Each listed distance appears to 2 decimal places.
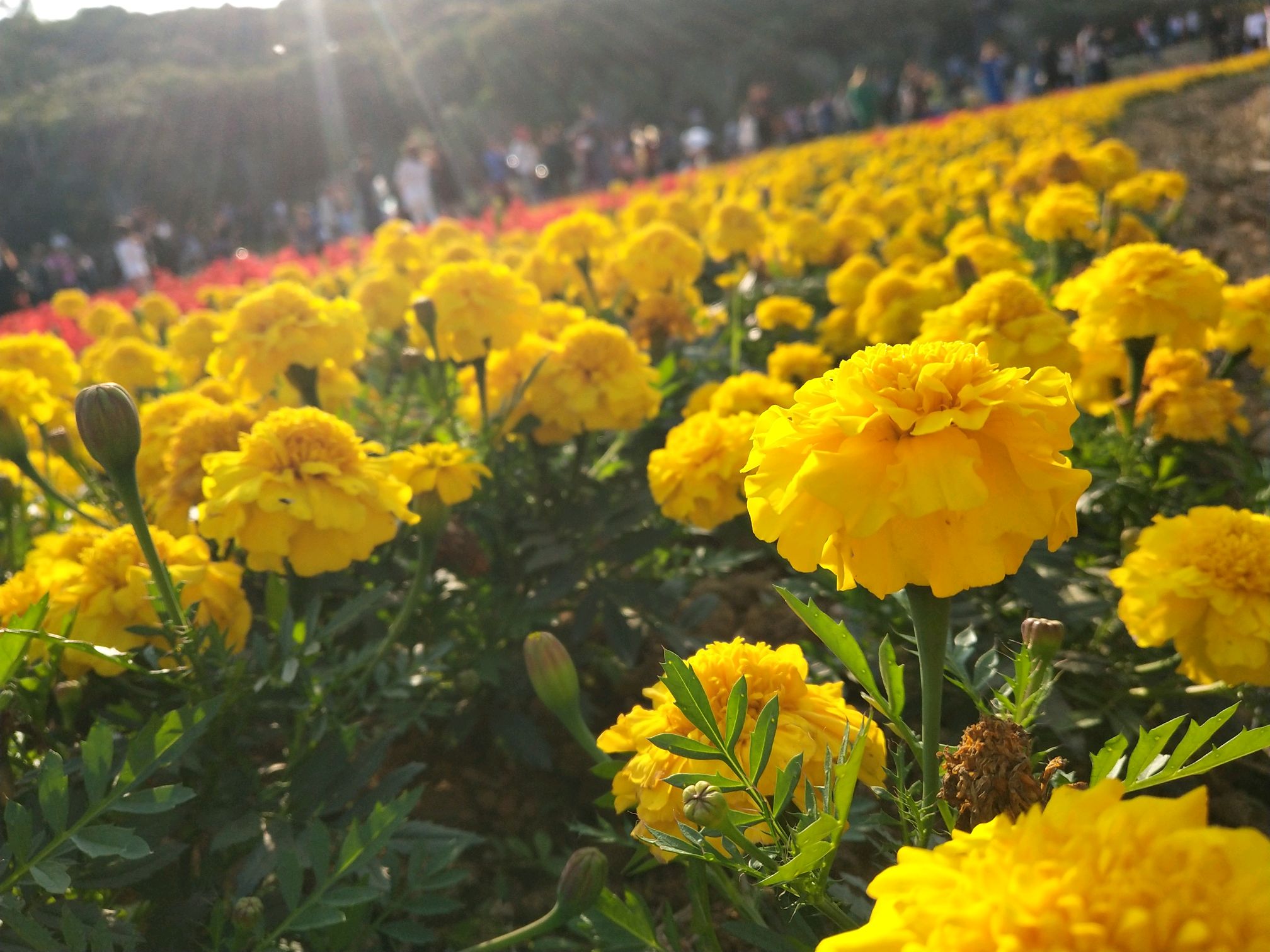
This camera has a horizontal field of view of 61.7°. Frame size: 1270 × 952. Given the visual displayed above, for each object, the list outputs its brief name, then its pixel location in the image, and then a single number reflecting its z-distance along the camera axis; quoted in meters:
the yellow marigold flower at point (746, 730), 0.22
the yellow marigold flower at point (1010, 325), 0.37
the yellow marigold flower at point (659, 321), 0.55
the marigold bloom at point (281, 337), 0.42
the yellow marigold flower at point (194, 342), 0.60
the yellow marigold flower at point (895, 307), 0.51
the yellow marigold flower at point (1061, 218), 0.56
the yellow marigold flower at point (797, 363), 0.51
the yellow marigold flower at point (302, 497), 0.30
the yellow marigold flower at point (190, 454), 0.36
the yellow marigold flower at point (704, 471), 0.36
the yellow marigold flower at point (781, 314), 0.61
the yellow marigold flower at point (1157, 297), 0.36
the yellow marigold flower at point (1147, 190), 0.67
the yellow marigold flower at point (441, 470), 0.35
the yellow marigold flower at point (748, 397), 0.41
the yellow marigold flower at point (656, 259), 0.60
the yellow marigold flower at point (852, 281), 0.62
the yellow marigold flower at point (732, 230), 0.72
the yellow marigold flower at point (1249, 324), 0.42
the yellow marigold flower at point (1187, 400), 0.40
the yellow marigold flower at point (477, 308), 0.43
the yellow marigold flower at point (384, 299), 0.57
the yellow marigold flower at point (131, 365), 0.59
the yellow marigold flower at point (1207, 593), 0.28
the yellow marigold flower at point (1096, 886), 0.12
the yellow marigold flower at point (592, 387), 0.41
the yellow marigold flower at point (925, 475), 0.19
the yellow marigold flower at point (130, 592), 0.30
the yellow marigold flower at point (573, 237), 0.64
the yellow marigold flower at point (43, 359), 0.53
